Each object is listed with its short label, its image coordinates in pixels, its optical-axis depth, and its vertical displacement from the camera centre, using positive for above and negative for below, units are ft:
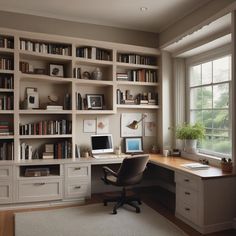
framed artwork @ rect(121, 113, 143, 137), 14.64 -0.27
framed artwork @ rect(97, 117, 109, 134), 14.10 -0.25
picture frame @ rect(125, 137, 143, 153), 14.44 -1.43
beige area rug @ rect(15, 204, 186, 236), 8.99 -4.05
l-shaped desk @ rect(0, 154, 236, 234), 9.04 -2.86
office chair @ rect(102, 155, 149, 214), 10.69 -2.46
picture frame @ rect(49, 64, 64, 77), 12.96 +2.68
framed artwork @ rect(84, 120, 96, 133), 13.84 -0.30
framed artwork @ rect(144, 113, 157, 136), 15.11 -0.27
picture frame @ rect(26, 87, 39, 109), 12.44 +1.15
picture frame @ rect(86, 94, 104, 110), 13.66 +1.10
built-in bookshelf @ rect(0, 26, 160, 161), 11.83 +1.85
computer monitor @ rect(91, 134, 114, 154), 13.55 -1.26
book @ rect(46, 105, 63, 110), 12.46 +0.69
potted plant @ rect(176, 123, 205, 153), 12.63 -0.72
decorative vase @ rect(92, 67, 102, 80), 13.60 +2.57
